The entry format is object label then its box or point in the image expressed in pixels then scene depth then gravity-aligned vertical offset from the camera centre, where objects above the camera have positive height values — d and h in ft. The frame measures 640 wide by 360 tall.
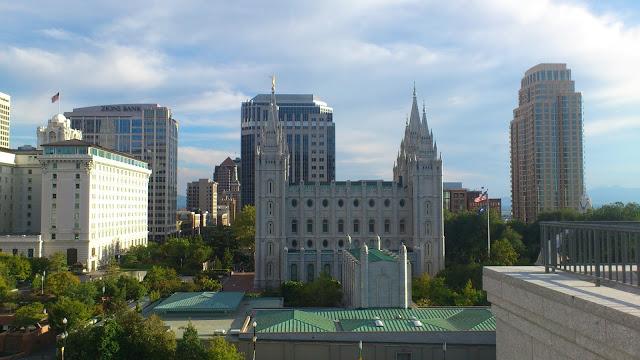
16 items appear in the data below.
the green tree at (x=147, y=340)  115.03 -25.16
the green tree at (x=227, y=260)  345.31 -27.49
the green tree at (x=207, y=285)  226.79 -28.10
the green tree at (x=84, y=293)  187.21 -25.46
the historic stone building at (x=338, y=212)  290.97 +0.22
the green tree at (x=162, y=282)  215.72 -25.88
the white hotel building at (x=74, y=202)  344.08 +6.94
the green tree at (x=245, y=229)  404.94 -10.96
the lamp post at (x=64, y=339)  125.63 -27.54
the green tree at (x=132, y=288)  207.82 -26.57
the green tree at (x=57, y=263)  281.33 -23.94
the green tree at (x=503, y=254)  257.14 -18.96
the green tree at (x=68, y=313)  165.17 -28.52
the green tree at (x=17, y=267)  259.60 -23.57
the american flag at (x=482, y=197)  267.72 +6.89
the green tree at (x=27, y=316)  175.11 -30.40
